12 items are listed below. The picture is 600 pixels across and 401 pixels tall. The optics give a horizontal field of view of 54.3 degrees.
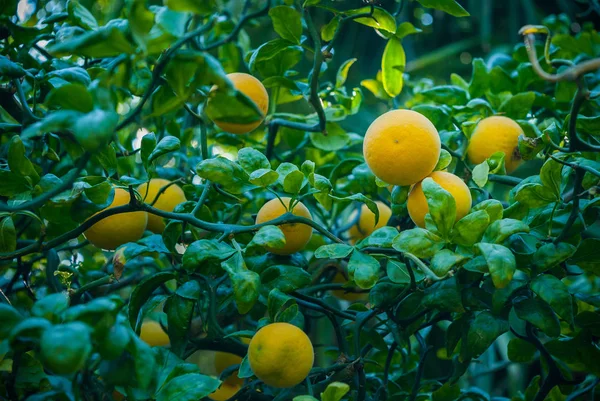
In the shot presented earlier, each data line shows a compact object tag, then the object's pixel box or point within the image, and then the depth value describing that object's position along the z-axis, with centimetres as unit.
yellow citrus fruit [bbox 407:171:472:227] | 66
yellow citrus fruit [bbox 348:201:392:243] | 91
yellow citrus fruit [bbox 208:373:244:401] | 82
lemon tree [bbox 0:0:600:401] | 48
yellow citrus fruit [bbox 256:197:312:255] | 72
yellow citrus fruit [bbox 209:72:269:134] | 77
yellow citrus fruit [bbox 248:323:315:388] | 63
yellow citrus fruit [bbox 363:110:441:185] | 66
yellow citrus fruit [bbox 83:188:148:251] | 75
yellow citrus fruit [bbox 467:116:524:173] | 79
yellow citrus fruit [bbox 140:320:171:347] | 92
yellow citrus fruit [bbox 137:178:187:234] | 84
